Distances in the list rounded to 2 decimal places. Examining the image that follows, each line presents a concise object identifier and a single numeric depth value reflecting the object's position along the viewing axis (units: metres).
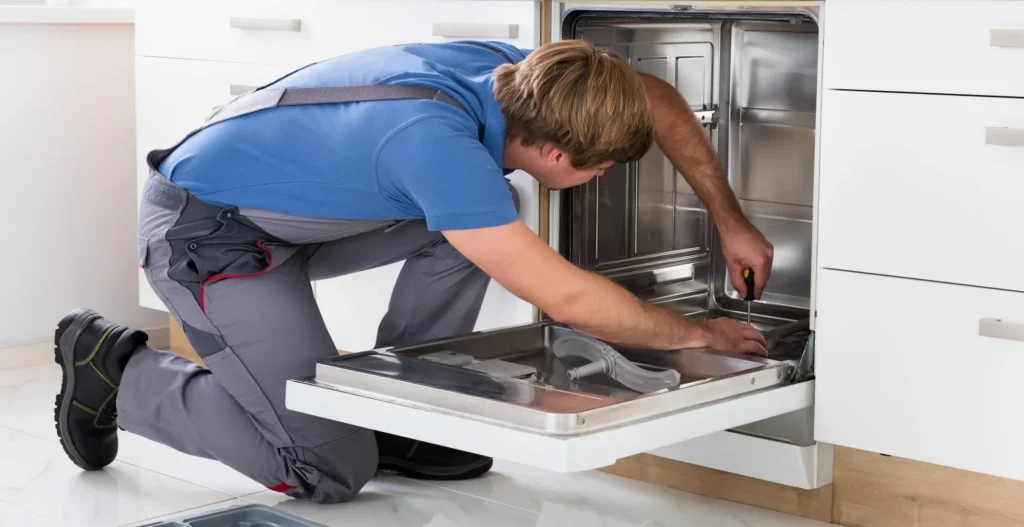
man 3.24
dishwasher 3.06
